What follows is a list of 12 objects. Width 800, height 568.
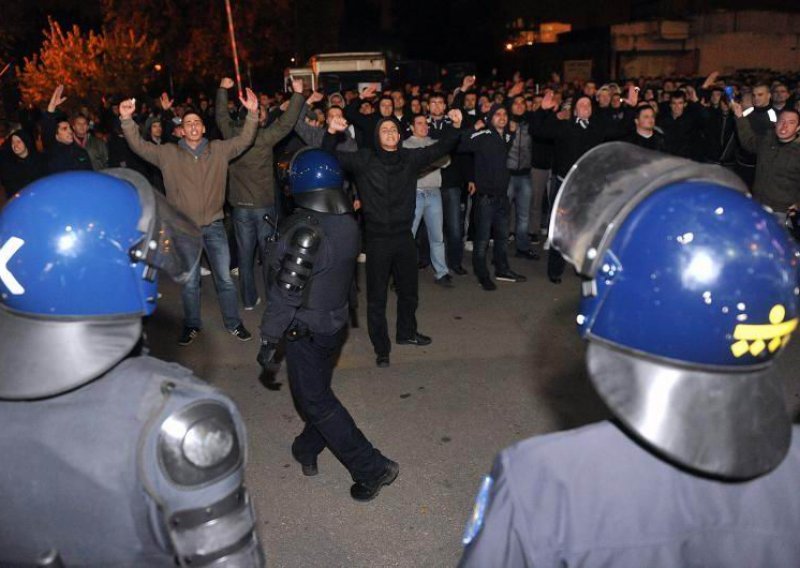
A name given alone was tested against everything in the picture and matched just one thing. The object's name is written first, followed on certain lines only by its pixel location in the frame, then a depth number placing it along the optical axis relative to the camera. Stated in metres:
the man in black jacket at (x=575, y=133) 8.32
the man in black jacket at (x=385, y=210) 5.96
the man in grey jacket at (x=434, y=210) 8.06
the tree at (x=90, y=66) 26.73
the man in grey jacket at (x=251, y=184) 7.12
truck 17.39
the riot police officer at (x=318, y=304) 3.80
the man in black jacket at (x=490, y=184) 8.01
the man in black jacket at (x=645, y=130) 7.90
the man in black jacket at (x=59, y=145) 8.37
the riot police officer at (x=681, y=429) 1.30
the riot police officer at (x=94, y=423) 1.57
